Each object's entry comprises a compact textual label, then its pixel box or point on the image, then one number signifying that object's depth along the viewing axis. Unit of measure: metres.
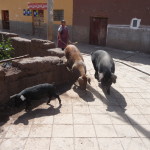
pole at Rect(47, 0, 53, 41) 11.77
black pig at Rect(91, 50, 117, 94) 6.57
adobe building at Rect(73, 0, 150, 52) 13.42
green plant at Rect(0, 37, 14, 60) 7.82
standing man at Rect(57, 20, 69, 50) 9.46
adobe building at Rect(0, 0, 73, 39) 18.01
